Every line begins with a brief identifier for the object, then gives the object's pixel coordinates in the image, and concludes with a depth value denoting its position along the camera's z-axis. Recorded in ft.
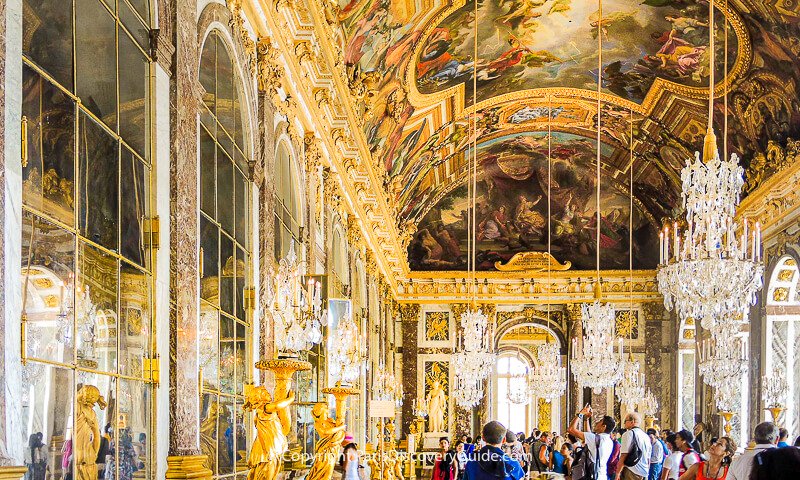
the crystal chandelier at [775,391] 69.87
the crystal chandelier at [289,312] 27.27
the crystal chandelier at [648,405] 98.22
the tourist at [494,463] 26.45
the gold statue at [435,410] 112.57
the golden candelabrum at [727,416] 56.85
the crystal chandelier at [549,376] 87.66
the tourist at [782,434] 37.21
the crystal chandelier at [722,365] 63.31
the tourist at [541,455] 65.98
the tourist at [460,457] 62.78
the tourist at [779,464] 22.22
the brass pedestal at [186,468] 26.58
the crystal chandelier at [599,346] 61.72
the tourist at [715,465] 33.09
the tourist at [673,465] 40.24
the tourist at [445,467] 64.06
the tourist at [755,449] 24.27
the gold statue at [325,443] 31.81
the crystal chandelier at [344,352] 38.24
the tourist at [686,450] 39.65
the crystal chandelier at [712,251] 34.86
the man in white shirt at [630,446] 41.50
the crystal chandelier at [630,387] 86.74
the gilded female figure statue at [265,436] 26.78
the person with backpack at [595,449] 43.45
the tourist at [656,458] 48.24
